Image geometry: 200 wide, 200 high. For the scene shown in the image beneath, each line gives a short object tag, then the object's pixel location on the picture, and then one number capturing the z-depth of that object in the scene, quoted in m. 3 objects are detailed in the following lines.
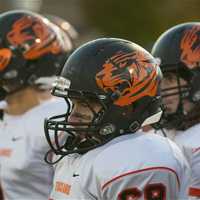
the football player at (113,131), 7.02
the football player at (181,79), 8.82
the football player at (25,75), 10.13
